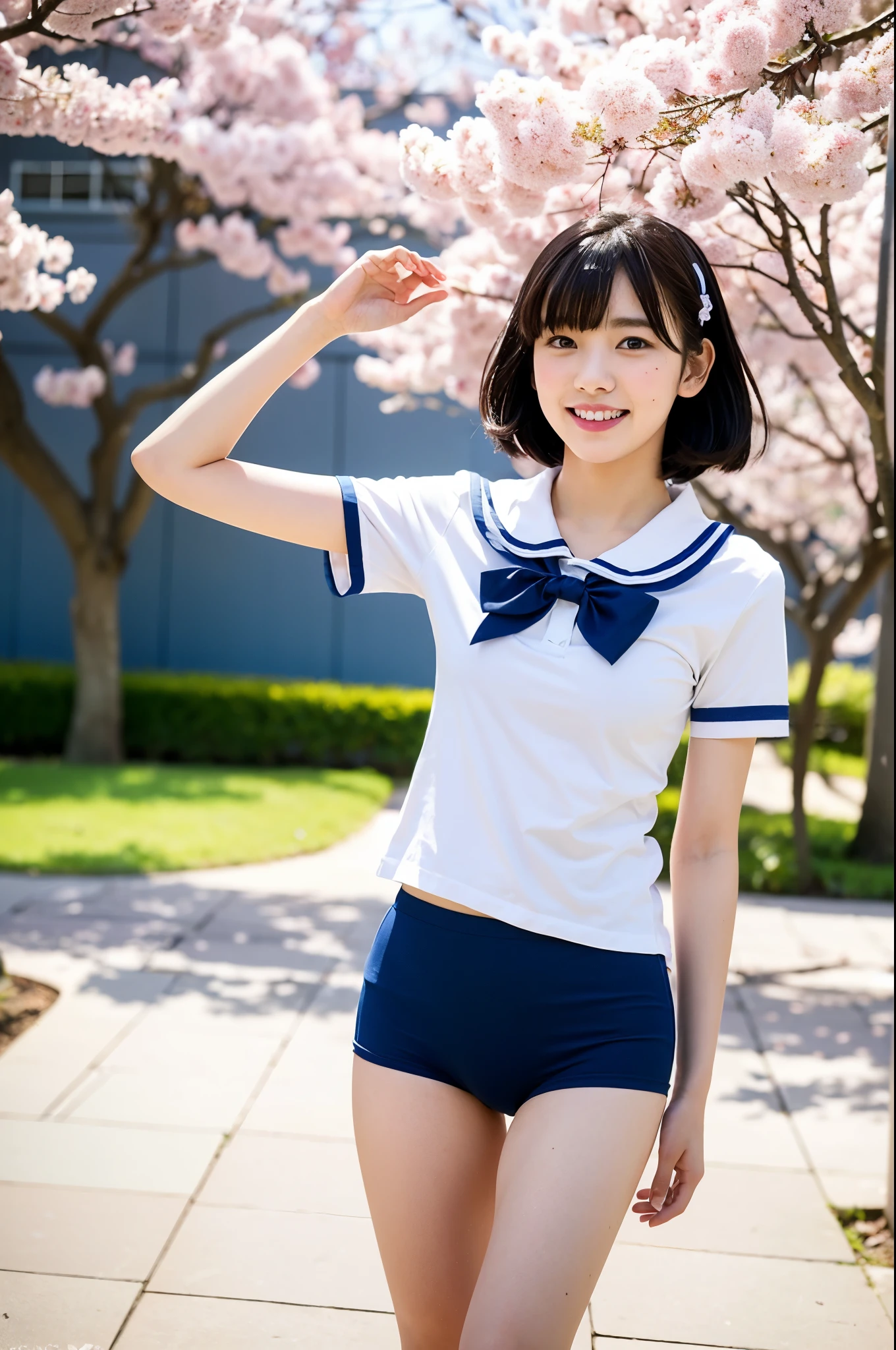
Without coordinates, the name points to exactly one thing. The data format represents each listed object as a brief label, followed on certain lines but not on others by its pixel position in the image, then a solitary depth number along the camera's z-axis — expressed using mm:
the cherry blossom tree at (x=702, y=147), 2262
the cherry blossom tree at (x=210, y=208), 7180
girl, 1508
